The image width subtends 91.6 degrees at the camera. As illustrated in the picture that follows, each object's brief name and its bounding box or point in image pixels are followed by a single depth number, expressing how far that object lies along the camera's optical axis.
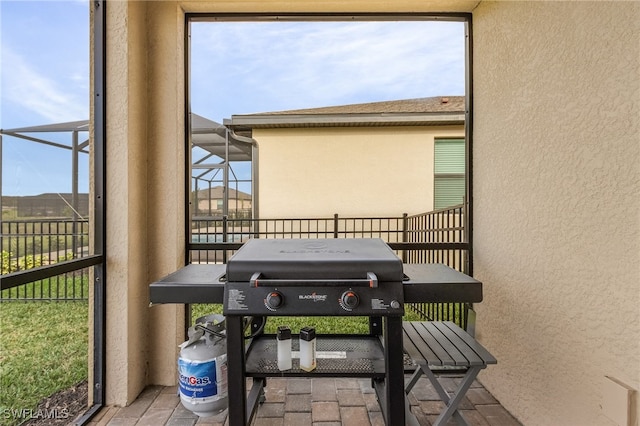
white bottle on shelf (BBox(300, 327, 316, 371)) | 1.50
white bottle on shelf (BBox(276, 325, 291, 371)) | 1.52
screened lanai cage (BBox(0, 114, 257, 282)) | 1.87
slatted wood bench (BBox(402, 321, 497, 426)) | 1.52
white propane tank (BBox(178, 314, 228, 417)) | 1.77
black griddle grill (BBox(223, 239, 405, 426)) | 1.34
